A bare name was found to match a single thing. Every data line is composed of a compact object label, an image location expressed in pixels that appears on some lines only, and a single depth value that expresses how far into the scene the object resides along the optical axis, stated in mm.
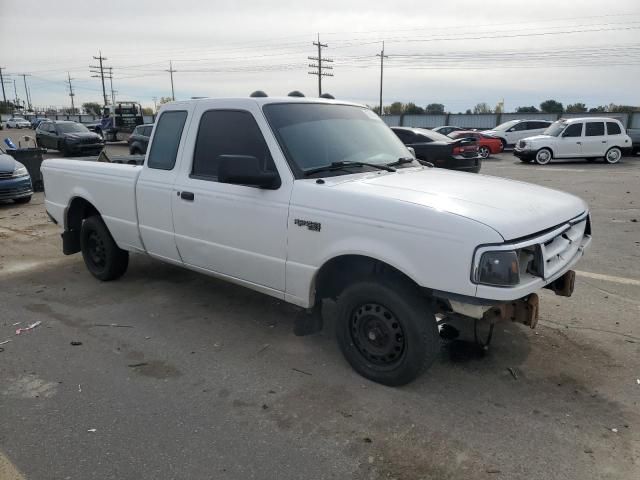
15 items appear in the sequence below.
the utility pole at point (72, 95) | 118125
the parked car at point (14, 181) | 10969
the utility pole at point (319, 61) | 65250
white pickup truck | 2994
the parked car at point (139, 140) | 20812
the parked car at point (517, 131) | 26344
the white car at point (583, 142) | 19516
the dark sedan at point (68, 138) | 24047
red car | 24481
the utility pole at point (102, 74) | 85688
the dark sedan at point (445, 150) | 11984
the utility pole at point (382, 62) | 60250
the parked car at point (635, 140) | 21641
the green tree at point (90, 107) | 110825
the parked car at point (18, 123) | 65750
